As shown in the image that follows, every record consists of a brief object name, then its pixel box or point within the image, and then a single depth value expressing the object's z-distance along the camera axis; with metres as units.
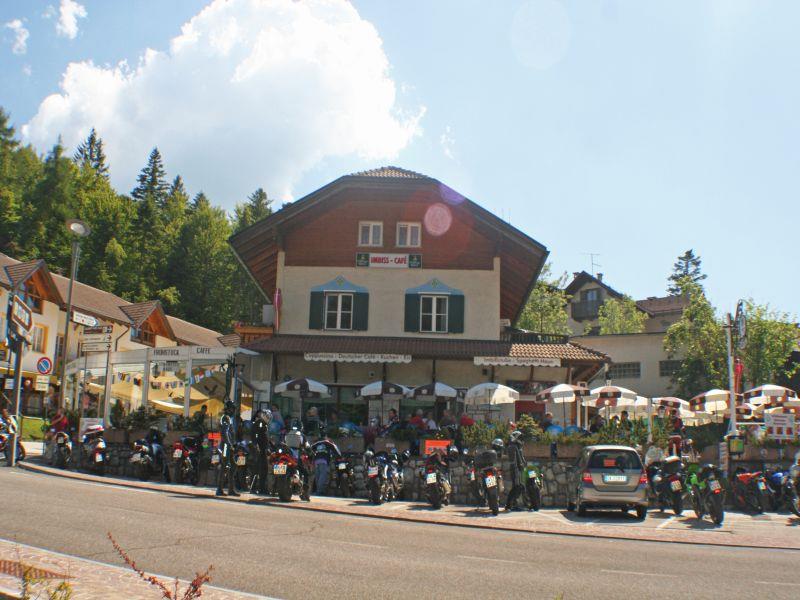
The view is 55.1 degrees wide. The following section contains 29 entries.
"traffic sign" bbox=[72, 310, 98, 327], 22.73
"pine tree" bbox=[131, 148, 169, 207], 88.31
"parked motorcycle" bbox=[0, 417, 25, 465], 21.72
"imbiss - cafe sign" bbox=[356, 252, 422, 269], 30.23
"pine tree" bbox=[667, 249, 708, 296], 95.12
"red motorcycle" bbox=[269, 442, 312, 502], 16.59
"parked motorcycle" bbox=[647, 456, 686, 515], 16.91
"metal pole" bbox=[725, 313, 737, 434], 20.02
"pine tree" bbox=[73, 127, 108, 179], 96.19
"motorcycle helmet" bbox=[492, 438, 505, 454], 17.80
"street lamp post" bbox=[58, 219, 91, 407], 29.94
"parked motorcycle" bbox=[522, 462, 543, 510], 17.34
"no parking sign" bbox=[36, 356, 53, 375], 24.55
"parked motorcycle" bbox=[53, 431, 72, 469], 22.66
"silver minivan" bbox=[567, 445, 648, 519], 15.81
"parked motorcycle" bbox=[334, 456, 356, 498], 18.83
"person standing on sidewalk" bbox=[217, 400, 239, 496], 17.69
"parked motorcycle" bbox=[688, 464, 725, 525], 15.21
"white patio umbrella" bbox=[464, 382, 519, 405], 23.66
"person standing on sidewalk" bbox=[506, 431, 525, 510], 17.31
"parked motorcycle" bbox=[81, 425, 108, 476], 21.69
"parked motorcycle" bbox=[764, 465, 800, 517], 17.53
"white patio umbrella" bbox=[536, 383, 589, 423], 23.80
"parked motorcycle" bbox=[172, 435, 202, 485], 20.34
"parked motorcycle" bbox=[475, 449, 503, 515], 16.23
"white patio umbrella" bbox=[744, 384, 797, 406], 25.55
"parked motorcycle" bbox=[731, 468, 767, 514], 17.75
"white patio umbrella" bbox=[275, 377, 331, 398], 24.67
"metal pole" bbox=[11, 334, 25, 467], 22.00
